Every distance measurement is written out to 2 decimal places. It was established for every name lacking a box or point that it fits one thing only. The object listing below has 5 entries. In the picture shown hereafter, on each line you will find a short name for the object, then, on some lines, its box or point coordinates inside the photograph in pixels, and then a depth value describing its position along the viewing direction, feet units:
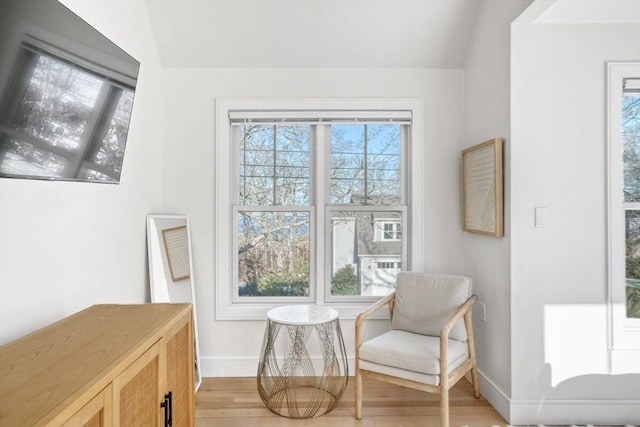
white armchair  7.11
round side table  8.03
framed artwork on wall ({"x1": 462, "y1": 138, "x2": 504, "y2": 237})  7.84
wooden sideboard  3.05
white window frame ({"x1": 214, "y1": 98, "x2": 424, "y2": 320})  9.71
